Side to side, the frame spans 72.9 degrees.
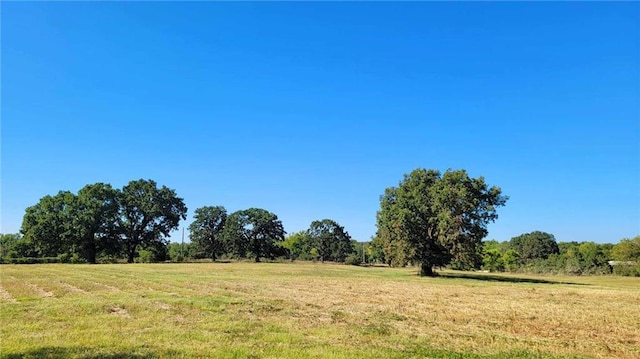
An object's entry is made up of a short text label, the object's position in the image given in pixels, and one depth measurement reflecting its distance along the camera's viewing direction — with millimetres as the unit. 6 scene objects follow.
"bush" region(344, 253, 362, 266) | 115500
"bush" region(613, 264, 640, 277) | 78125
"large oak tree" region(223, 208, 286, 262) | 115125
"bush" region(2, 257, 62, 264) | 77062
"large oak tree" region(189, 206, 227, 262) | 119625
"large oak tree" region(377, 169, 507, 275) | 46531
